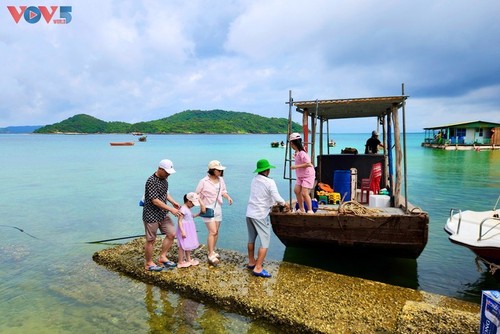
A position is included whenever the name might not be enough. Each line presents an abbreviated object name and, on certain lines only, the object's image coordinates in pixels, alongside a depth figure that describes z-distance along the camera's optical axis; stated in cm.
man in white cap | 559
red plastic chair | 882
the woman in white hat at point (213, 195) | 604
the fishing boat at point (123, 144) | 7096
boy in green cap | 558
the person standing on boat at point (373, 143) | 1111
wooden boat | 604
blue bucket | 880
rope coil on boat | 625
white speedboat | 585
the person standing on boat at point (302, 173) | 668
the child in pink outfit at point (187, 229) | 589
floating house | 4584
